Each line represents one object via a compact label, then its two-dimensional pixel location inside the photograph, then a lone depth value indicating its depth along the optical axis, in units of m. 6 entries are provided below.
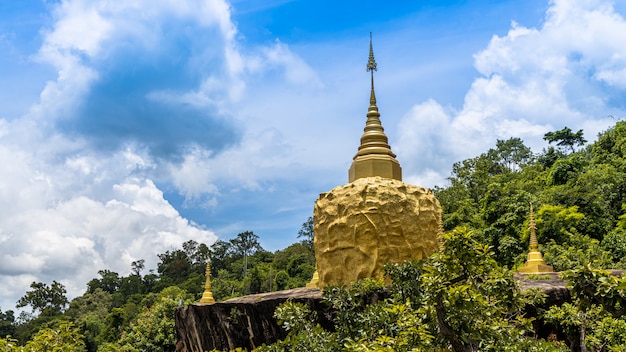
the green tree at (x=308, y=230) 59.38
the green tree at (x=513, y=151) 52.50
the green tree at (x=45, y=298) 66.56
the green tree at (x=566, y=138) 49.56
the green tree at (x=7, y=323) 71.44
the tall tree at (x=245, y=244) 68.06
